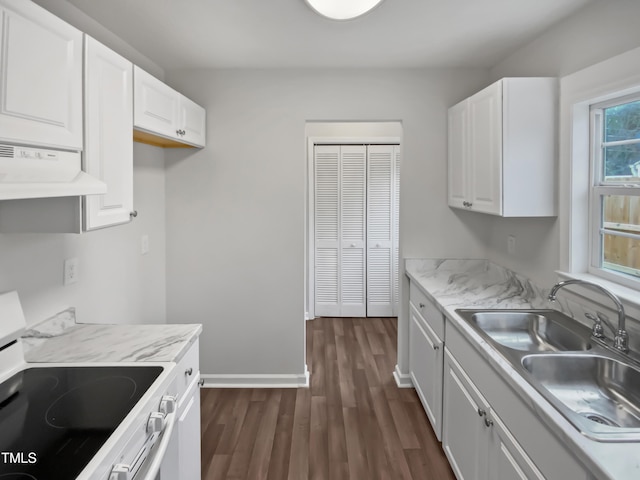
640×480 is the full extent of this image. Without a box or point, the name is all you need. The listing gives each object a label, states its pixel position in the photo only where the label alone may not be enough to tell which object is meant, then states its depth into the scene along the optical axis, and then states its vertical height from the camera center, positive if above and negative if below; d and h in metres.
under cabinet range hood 1.13 +0.17
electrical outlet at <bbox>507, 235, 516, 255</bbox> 2.84 -0.10
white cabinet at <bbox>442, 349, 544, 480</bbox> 1.47 -0.84
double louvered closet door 4.93 +0.01
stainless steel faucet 1.68 -0.40
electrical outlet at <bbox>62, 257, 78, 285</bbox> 2.02 -0.20
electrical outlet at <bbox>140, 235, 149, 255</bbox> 2.88 -0.09
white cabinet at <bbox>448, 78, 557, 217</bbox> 2.32 +0.47
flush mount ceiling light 1.93 +1.03
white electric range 1.05 -0.55
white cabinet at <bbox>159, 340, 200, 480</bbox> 1.67 -0.84
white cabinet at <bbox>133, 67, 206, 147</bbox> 2.11 +0.67
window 1.93 +0.19
